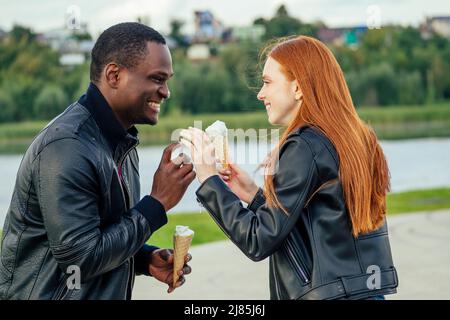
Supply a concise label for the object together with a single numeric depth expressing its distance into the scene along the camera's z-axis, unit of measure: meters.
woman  2.55
